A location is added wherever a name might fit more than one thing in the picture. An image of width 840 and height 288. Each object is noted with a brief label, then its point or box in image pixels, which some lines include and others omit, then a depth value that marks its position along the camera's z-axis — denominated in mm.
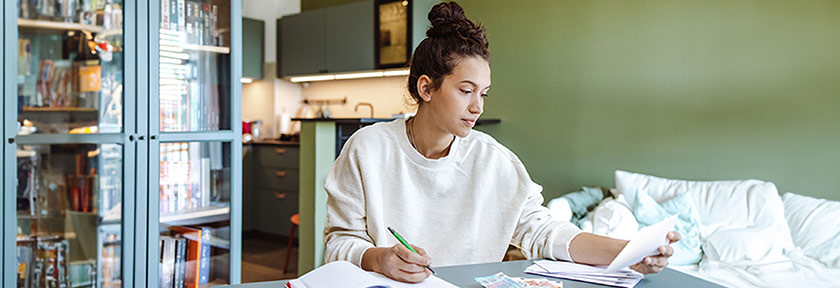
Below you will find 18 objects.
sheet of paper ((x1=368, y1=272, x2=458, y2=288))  1067
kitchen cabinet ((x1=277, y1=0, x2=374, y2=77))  4785
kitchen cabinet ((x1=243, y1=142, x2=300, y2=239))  4941
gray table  1144
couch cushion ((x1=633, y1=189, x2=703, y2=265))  2744
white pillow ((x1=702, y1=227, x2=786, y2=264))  2684
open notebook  1010
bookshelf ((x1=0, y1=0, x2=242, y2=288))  2107
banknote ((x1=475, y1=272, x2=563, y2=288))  1108
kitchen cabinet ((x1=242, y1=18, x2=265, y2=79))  5355
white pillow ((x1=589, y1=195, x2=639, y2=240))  2834
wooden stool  3711
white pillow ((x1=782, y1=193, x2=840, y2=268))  2691
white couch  2537
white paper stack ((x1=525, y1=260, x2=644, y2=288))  1162
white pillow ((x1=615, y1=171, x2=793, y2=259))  2854
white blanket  2420
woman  1335
